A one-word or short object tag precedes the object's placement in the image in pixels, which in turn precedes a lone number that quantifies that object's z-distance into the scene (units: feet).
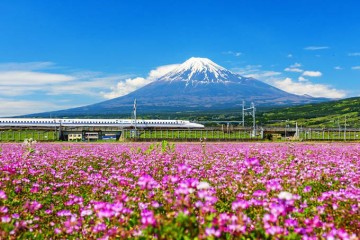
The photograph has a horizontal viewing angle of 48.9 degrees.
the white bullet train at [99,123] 282.44
